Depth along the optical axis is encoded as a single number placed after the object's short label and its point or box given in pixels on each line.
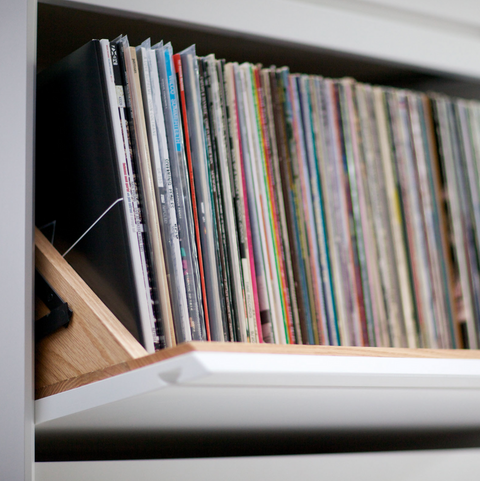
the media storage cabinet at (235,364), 1.57
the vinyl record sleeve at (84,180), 1.67
